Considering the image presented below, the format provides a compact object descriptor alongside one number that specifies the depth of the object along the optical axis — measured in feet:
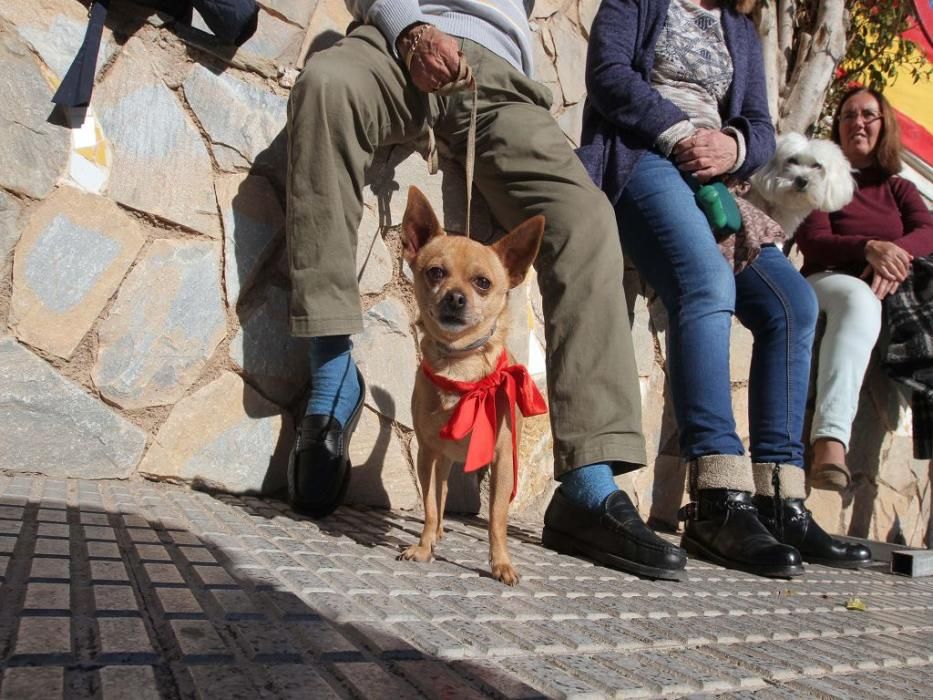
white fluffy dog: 9.70
